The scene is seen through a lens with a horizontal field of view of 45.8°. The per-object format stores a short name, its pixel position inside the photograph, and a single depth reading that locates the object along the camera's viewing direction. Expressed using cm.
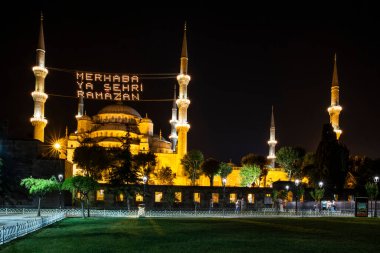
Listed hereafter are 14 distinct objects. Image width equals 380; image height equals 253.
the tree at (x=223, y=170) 6449
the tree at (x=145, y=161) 5484
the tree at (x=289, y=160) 6444
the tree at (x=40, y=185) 2775
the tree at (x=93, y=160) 5178
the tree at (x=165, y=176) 6512
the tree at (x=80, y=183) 2747
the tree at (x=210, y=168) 6462
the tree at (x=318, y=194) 3918
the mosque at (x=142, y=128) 6103
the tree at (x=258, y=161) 7000
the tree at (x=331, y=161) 4962
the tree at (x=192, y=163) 6328
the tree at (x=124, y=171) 4556
